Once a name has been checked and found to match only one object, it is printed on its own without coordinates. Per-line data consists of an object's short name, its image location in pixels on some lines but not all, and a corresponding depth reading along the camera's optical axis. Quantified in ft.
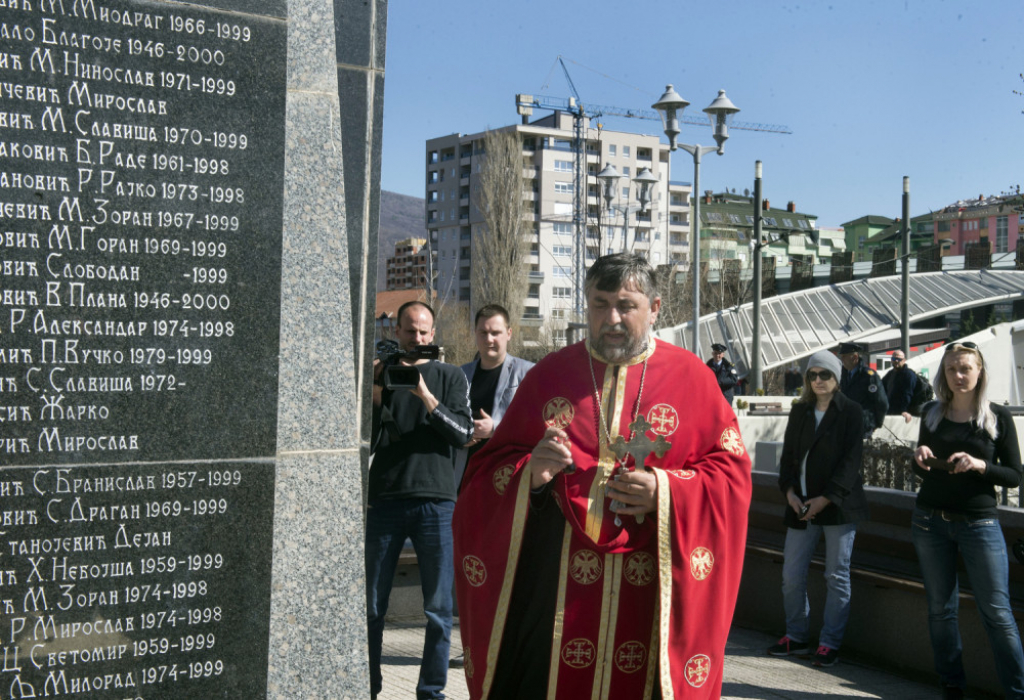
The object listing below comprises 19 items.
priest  11.55
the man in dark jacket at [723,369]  48.32
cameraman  17.24
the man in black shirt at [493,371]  20.85
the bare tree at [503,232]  140.36
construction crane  135.61
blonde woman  17.39
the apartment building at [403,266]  435.12
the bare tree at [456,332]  159.83
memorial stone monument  9.29
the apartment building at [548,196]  305.32
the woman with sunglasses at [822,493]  21.17
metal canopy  98.94
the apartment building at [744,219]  301.32
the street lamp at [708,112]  48.08
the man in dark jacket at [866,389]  30.73
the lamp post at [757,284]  54.60
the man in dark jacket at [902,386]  35.14
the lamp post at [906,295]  59.91
